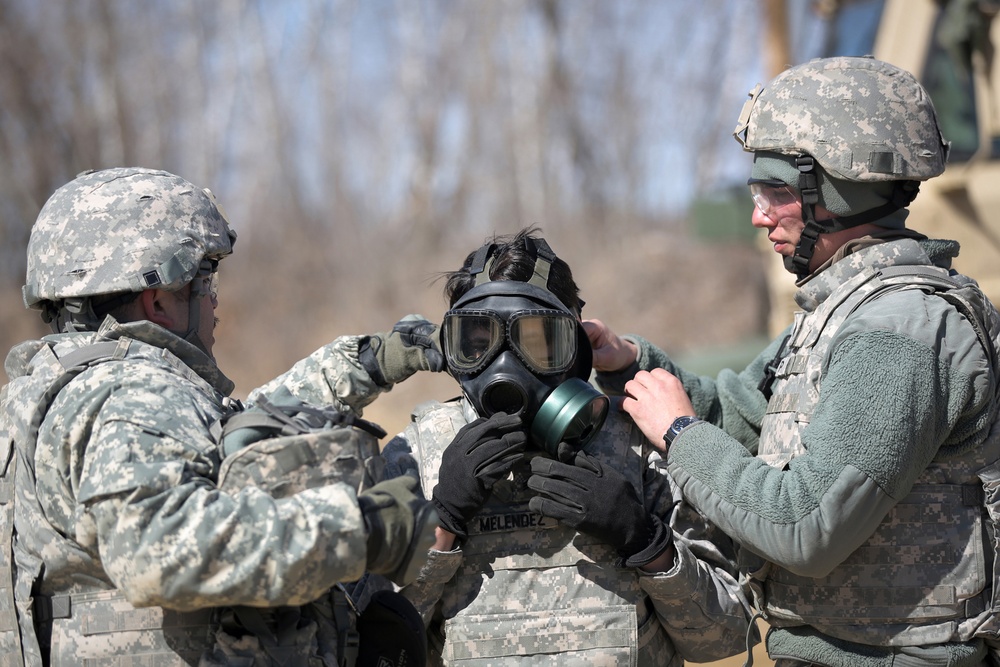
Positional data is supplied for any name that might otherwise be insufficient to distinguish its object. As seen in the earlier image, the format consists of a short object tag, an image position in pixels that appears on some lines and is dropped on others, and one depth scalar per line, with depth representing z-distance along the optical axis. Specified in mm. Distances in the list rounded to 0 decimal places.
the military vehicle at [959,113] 17828
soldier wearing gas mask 6156
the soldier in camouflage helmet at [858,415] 5758
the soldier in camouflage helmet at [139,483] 4902
